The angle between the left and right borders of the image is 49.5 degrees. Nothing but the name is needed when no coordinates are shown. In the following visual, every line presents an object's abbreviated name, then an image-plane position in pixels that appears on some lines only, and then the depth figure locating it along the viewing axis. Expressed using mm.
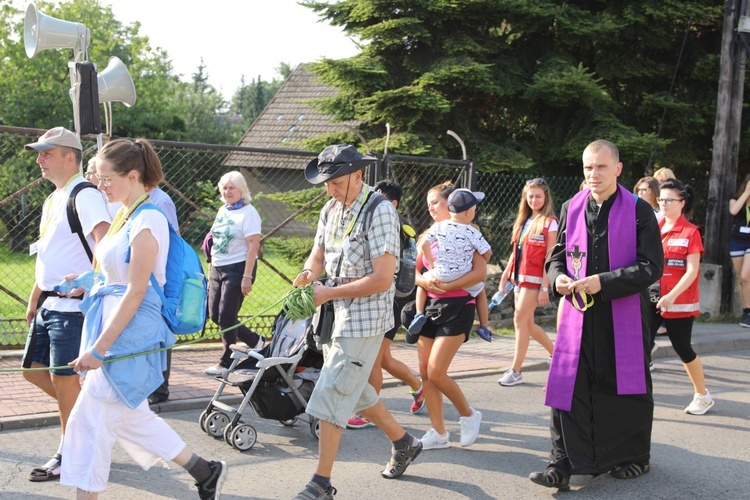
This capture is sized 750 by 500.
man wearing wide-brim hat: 4430
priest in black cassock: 4953
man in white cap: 4711
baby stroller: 5598
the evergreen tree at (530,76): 11734
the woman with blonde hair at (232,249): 7523
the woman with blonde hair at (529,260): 7512
